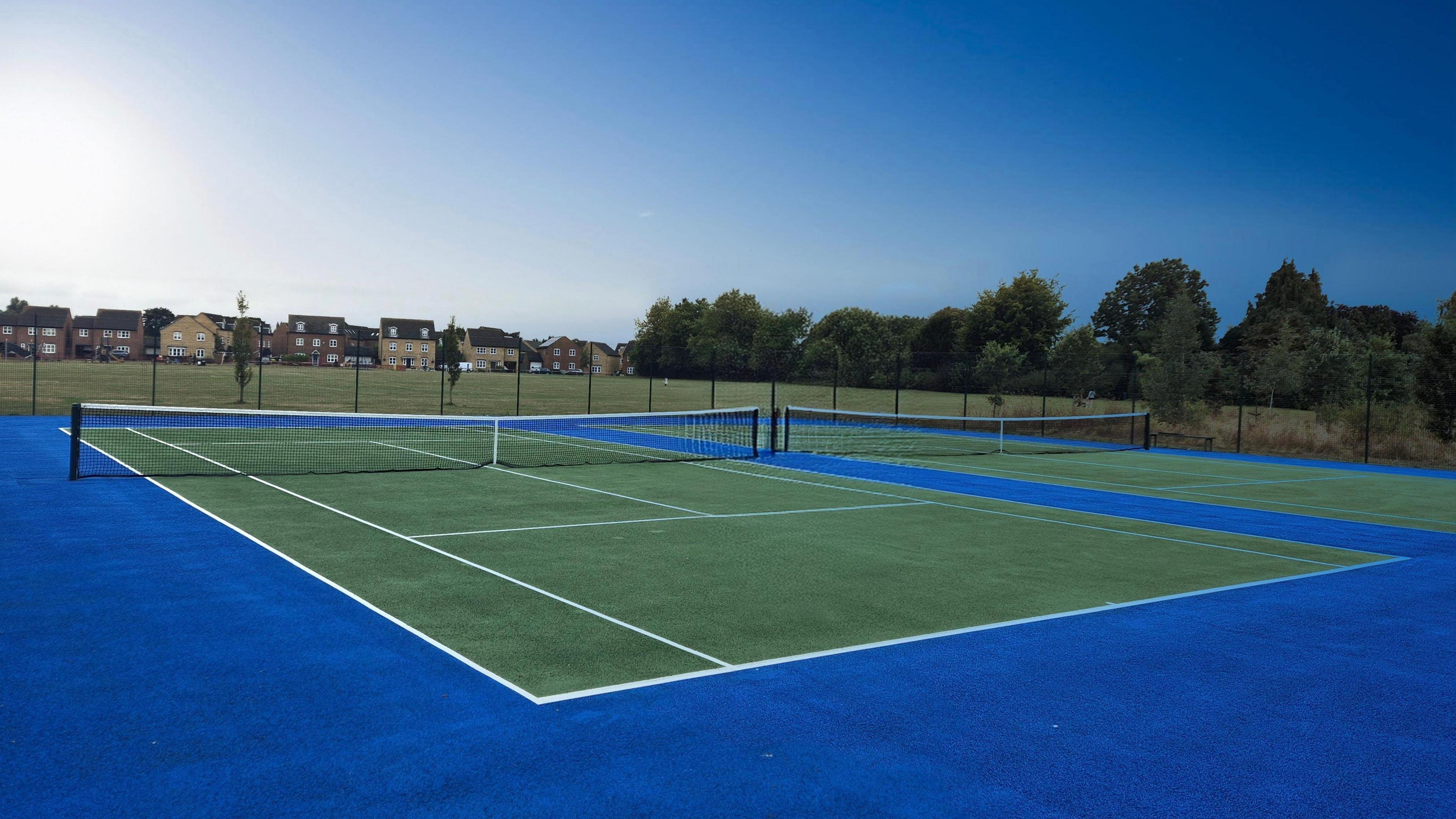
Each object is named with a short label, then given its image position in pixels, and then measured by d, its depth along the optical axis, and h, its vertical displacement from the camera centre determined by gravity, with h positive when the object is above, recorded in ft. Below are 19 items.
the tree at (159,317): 373.18 +19.91
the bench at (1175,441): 92.53 -4.15
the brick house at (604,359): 423.23 +9.49
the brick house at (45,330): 234.38 +7.28
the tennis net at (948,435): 83.10 -4.87
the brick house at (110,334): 283.38 +7.77
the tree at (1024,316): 192.44 +17.40
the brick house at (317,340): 345.10 +10.57
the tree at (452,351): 113.91 +2.81
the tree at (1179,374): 98.94 +3.13
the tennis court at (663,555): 20.95 -5.94
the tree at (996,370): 114.11 +3.18
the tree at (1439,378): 77.66 +3.01
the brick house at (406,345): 346.54 +10.26
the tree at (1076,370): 112.78 +3.53
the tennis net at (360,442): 53.93 -5.94
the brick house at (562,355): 410.93 +10.25
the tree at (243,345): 100.48 +2.11
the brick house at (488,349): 362.53 +10.37
